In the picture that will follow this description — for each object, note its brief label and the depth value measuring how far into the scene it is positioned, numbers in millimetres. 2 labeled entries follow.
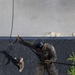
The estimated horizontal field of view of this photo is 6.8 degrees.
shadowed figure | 15062
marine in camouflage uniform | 14312
